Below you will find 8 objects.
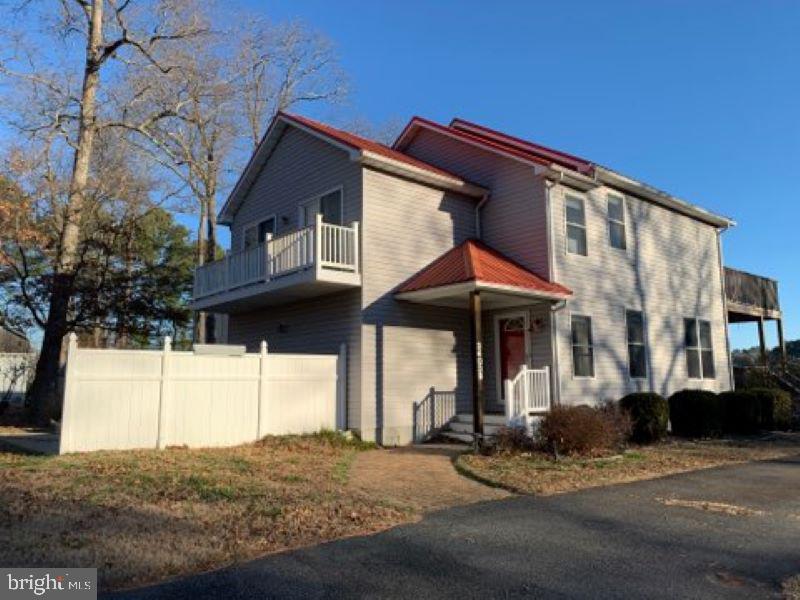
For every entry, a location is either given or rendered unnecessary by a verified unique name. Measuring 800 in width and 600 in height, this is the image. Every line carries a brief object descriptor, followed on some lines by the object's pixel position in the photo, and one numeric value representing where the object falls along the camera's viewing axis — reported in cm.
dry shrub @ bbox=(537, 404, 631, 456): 1150
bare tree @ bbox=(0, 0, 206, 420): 1794
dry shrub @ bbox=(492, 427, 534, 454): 1200
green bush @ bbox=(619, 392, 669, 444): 1418
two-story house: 1400
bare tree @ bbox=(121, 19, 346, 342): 2377
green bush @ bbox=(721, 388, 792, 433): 1683
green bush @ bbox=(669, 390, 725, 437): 1562
